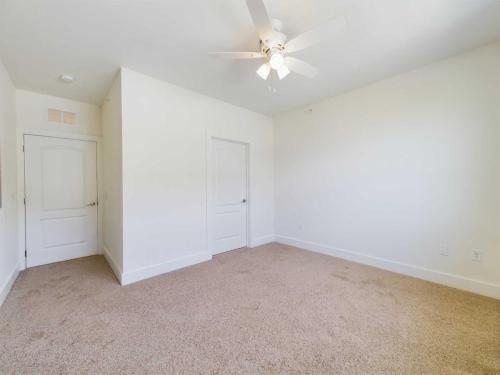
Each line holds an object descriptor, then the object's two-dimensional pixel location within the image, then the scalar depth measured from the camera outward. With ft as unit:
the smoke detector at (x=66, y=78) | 8.71
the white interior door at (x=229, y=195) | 12.07
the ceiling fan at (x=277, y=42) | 5.04
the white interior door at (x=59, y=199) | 10.32
